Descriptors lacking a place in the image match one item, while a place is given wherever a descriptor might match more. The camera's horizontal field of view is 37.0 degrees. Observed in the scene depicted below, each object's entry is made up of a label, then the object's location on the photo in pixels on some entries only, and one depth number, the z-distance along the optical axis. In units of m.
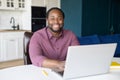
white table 1.27
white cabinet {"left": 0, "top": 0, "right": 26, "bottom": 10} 4.75
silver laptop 1.12
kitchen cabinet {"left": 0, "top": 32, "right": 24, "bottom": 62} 4.50
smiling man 1.67
